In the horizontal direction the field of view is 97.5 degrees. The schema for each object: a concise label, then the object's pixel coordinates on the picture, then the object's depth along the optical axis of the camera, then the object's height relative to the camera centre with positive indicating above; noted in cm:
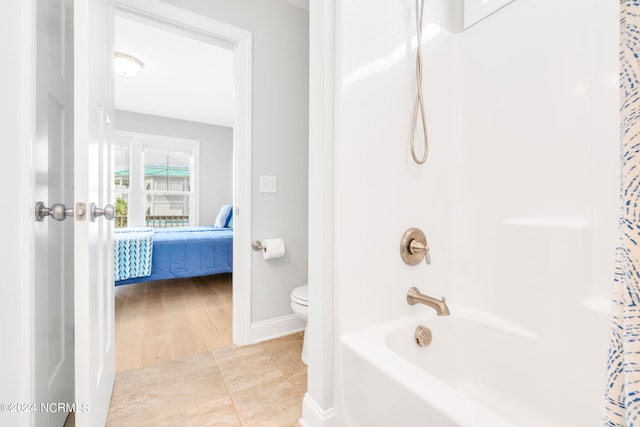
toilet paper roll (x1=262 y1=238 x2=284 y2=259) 187 -25
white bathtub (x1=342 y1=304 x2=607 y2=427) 72 -53
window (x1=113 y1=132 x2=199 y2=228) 478 +57
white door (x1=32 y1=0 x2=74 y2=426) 83 -5
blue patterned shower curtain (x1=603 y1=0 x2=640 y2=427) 32 -6
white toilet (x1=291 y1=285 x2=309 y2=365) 164 -56
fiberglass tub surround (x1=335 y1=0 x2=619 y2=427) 94 +2
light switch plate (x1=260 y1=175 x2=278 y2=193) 193 +19
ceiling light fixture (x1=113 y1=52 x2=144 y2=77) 280 +152
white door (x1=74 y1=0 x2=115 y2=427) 79 +3
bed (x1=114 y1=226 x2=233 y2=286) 259 -44
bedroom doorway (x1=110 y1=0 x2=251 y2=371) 167 -42
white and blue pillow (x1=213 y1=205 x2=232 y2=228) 444 -9
